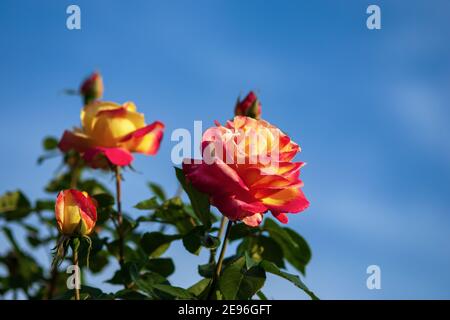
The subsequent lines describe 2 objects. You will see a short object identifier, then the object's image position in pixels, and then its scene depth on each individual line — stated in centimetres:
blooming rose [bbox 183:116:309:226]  167
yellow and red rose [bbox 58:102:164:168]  234
